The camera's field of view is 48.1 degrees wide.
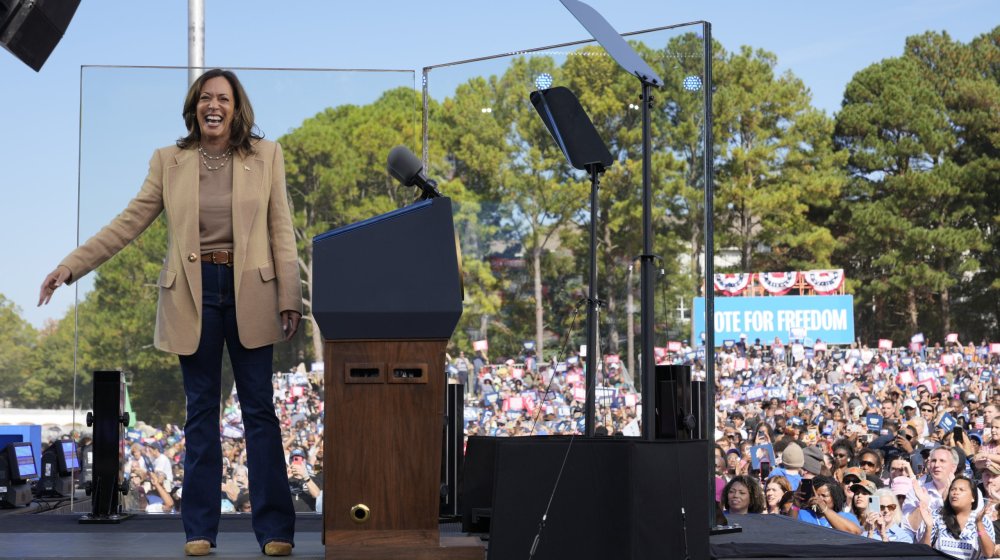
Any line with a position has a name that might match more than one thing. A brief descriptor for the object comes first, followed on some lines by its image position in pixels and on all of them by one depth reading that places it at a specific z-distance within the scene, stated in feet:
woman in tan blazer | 8.78
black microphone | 8.93
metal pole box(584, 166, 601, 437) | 11.11
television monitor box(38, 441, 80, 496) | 22.41
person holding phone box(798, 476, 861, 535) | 20.99
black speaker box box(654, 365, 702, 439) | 12.26
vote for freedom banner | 76.95
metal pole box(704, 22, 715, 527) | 13.47
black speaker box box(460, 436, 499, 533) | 11.30
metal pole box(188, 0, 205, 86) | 18.85
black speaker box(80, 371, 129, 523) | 13.38
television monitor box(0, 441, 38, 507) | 19.21
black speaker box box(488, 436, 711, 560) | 7.77
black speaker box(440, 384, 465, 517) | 13.78
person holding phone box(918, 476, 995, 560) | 21.72
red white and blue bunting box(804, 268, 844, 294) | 85.25
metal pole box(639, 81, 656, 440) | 9.72
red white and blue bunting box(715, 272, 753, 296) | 84.84
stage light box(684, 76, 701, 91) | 14.66
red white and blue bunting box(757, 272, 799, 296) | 82.99
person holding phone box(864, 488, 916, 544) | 22.65
